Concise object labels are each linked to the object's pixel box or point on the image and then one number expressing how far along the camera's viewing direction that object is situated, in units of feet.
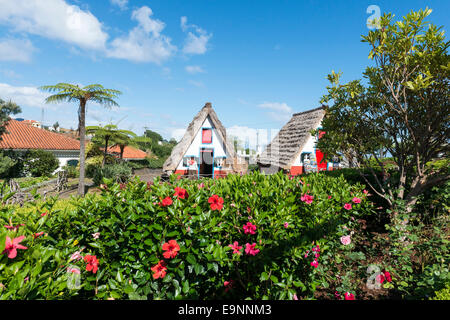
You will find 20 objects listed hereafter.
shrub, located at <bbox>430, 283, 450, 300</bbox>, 7.60
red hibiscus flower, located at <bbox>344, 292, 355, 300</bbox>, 9.15
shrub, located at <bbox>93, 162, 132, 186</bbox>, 53.03
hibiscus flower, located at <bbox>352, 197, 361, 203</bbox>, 12.13
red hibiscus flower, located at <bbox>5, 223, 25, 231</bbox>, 6.15
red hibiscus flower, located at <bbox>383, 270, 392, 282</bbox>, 10.03
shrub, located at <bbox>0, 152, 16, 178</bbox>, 61.46
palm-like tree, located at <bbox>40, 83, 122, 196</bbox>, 47.60
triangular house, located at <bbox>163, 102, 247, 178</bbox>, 50.90
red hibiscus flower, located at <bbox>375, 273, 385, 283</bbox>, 10.28
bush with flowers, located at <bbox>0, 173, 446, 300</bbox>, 5.80
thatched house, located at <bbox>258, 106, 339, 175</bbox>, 49.62
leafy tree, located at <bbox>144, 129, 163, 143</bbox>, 288.96
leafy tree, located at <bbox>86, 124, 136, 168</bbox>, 67.00
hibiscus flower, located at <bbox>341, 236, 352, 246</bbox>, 10.96
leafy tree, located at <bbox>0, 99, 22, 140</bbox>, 64.44
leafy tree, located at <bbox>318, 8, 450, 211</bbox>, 14.21
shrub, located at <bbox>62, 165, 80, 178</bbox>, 81.88
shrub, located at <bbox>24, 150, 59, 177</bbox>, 74.28
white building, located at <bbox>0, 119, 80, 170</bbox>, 76.18
